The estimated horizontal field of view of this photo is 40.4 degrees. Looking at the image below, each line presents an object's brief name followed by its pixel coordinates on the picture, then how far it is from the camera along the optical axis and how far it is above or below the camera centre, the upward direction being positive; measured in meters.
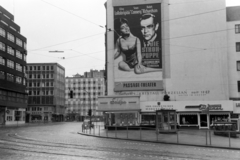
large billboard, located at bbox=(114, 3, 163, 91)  48.16 +8.54
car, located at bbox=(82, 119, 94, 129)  43.89 -2.99
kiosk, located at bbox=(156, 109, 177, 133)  33.03 -1.74
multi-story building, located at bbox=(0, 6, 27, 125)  76.06 +8.09
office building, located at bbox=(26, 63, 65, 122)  117.56 +4.95
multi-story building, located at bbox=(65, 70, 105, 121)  151.88 +5.85
